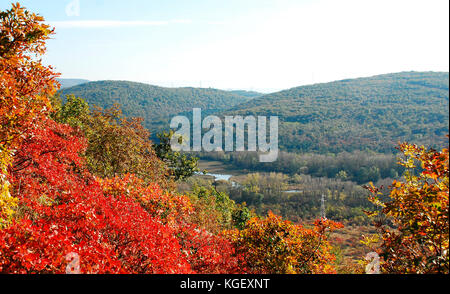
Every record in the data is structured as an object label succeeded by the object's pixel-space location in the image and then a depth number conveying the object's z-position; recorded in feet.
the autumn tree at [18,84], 19.38
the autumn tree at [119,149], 52.39
